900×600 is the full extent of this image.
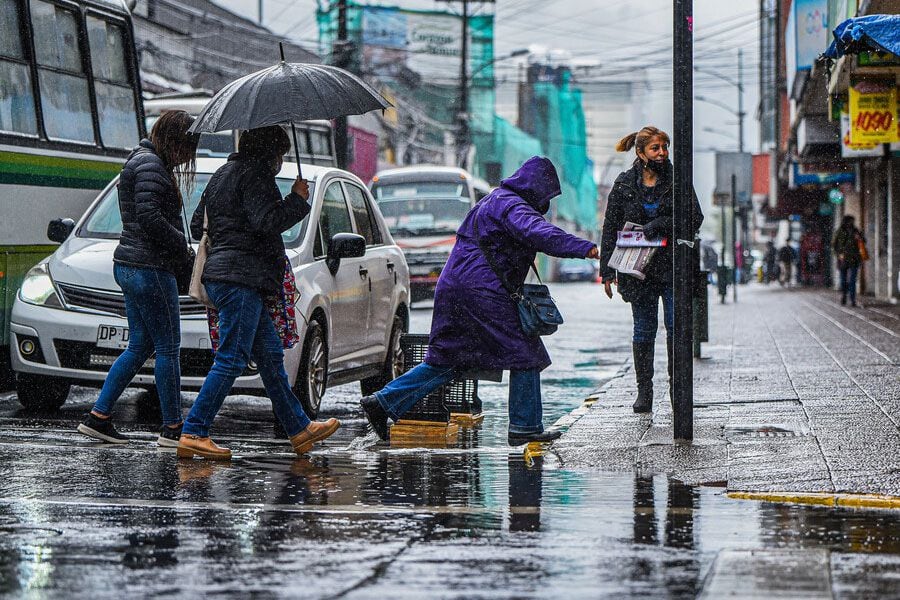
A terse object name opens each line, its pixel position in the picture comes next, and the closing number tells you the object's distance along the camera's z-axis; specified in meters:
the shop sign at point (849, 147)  20.53
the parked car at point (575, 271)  75.12
